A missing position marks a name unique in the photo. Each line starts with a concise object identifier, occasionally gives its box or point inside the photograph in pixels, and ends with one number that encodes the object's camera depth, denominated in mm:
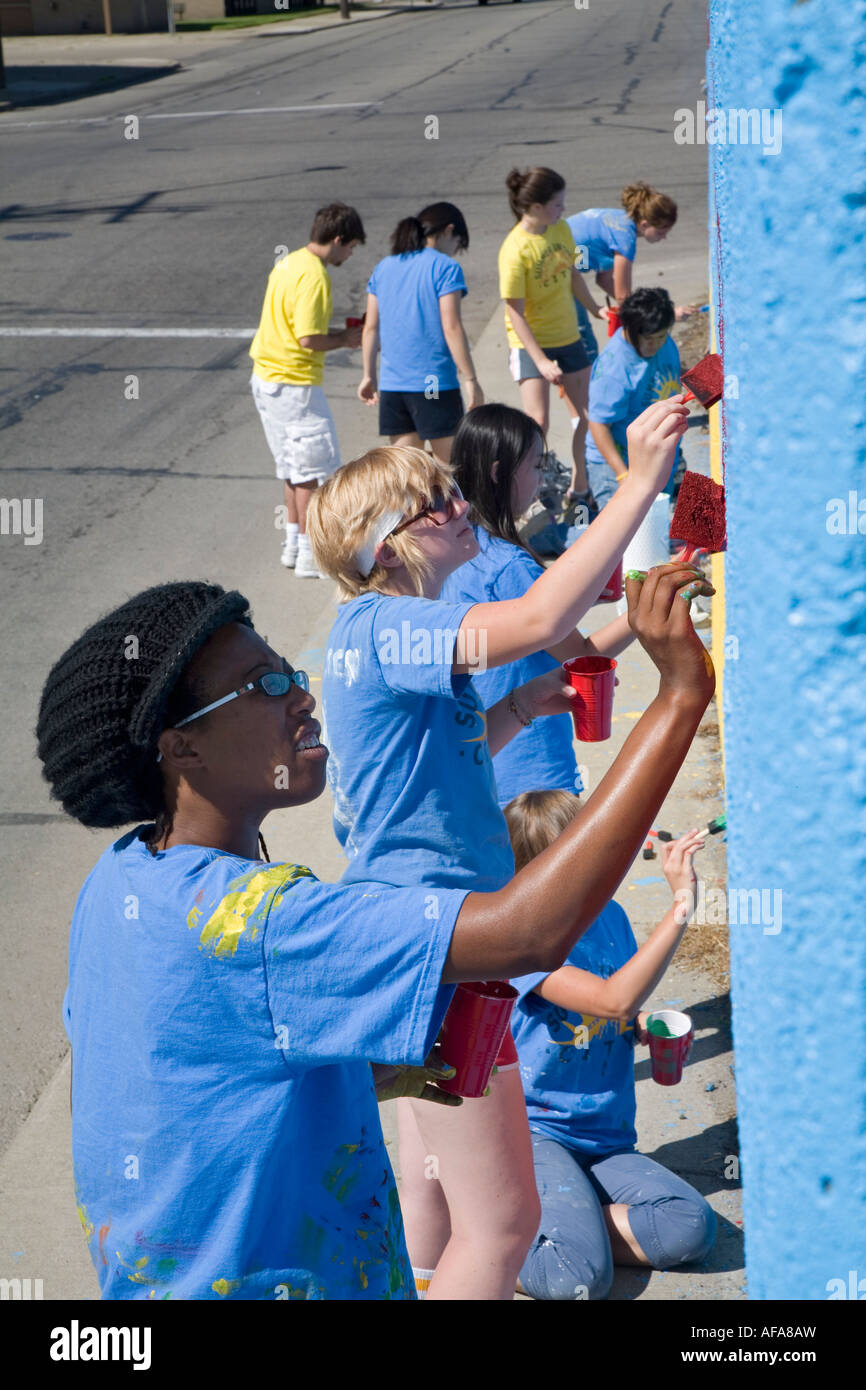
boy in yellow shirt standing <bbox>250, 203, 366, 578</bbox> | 7270
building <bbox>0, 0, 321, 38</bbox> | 40562
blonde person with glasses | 2539
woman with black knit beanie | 1598
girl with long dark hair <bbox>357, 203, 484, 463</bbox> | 7516
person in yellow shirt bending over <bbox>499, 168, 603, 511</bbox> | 8117
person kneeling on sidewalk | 3172
